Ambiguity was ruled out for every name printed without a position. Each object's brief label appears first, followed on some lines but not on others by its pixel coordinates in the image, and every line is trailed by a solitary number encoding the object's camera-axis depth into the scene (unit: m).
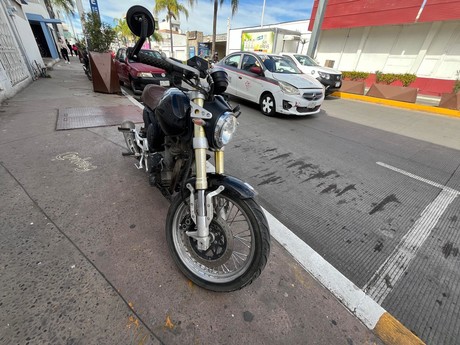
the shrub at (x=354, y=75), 12.49
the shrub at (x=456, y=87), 8.58
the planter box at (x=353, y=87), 10.94
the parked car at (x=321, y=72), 9.43
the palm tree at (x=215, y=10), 17.85
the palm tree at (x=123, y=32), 41.07
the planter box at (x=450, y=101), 8.18
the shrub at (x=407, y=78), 11.07
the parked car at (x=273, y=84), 5.96
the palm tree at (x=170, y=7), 26.39
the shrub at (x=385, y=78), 11.70
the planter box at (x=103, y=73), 7.34
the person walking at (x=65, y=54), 21.42
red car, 7.20
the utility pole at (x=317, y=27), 10.10
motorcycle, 1.44
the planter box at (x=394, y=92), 9.27
